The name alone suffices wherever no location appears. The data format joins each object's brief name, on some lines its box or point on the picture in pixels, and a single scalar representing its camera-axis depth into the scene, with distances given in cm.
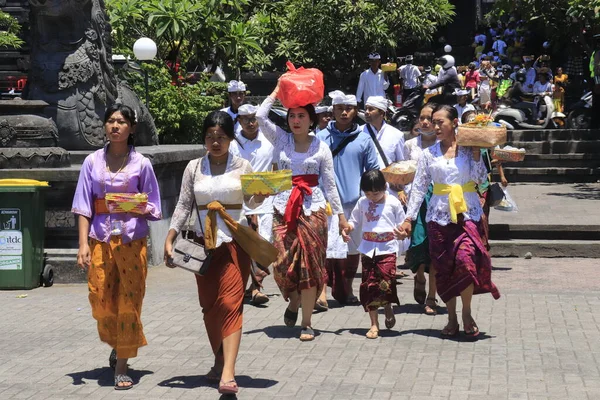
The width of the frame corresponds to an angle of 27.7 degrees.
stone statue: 1265
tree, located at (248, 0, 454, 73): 3027
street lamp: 1795
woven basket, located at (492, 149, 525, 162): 988
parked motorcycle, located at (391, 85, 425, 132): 2470
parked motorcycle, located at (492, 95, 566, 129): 2512
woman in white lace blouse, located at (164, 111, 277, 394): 739
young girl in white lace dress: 906
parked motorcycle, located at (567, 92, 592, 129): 2508
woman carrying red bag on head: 906
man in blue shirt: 1012
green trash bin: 1121
